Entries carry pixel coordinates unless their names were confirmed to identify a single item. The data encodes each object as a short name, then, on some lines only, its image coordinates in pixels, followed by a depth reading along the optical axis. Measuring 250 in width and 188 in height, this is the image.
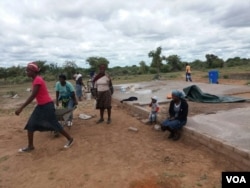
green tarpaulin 5.79
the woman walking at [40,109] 3.46
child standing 4.70
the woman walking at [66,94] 4.49
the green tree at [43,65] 32.68
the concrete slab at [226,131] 3.00
